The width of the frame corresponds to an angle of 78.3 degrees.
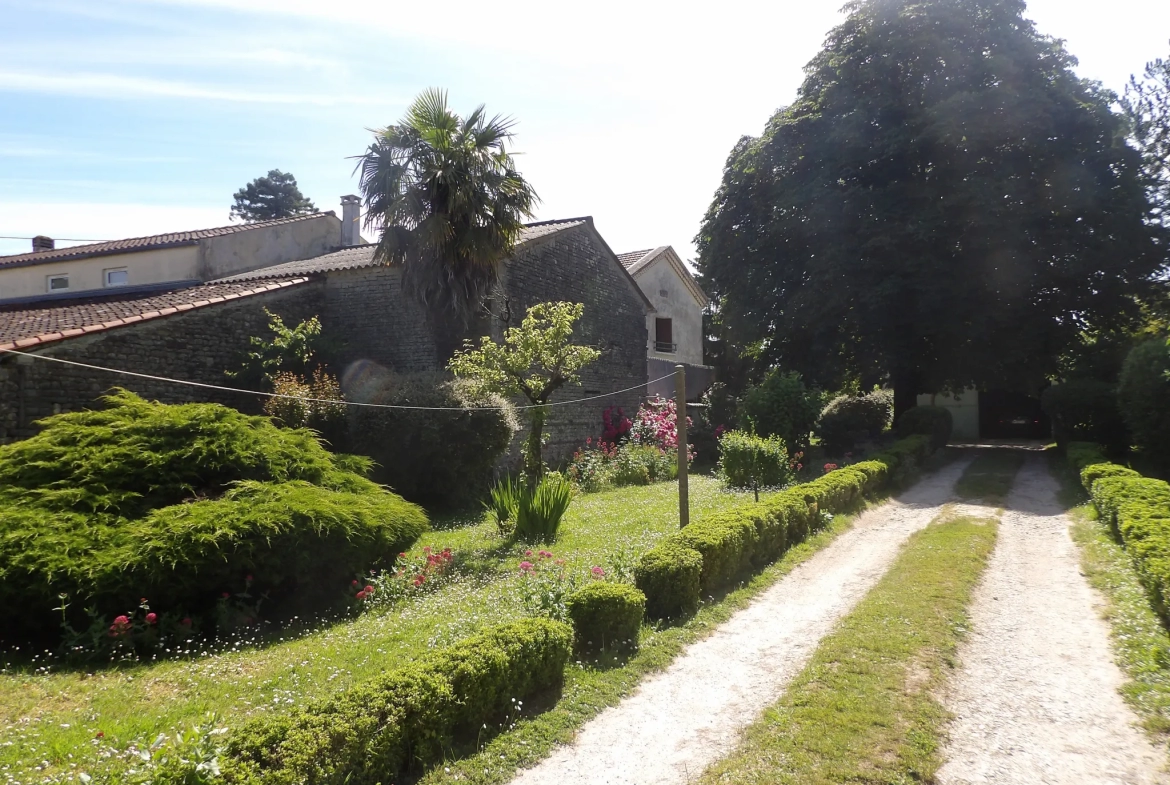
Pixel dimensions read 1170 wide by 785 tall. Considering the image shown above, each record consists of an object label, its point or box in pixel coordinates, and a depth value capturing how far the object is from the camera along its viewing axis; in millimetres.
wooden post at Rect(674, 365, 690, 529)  9500
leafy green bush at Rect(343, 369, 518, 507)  12961
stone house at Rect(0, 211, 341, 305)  21438
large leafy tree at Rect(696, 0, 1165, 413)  19391
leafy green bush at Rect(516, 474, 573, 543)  10320
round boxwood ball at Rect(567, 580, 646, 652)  6316
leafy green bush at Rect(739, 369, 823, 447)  18156
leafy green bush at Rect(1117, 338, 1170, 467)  15039
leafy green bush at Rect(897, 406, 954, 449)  23016
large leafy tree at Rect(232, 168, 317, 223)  54062
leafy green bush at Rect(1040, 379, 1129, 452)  19531
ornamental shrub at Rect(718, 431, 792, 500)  14602
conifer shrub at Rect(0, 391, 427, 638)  5949
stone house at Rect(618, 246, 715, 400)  26734
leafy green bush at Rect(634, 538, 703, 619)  7246
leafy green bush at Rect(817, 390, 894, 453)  21188
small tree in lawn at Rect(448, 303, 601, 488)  11438
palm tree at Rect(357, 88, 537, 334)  13648
